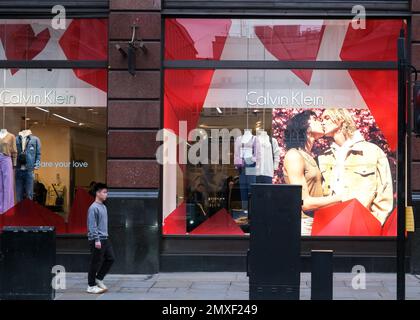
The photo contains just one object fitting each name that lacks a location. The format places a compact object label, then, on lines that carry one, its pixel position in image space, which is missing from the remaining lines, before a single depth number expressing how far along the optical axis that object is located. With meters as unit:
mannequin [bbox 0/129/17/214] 13.19
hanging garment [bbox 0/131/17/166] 13.20
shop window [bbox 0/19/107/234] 13.06
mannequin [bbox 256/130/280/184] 12.91
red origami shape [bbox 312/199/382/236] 12.73
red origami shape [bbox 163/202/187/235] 12.84
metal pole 8.41
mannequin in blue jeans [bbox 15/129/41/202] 13.16
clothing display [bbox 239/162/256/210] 12.85
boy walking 10.44
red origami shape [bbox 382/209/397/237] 12.68
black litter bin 9.49
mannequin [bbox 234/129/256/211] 12.87
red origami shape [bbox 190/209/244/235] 12.84
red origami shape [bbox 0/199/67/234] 13.13
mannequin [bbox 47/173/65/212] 13.10
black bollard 8.68
